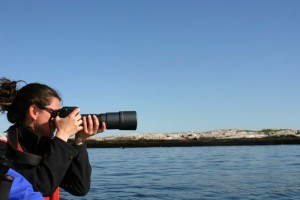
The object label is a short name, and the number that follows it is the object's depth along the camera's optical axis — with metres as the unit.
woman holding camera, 2.37
